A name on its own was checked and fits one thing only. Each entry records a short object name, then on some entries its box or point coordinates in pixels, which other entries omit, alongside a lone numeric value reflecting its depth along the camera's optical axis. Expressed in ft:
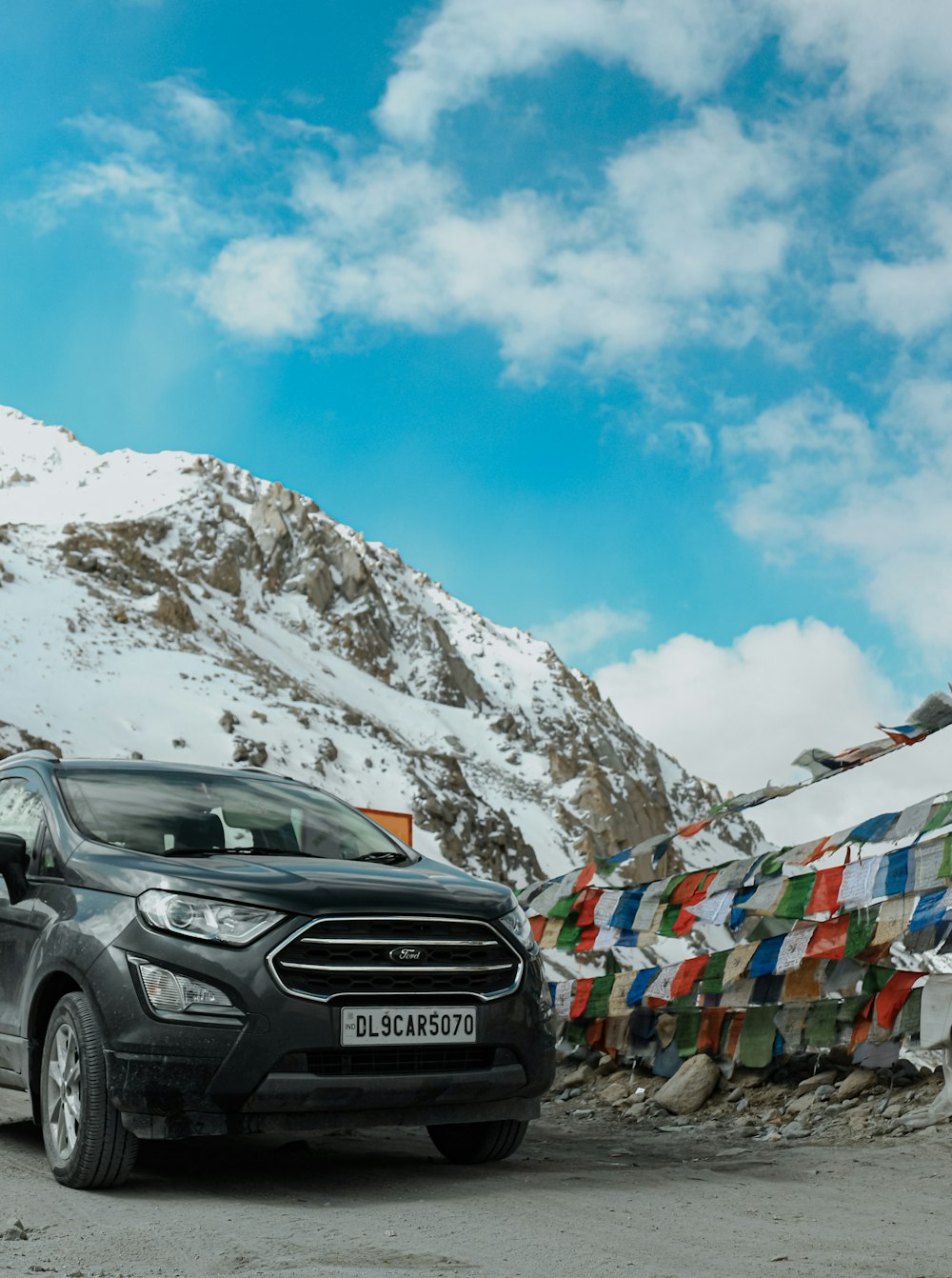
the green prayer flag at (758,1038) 23.66
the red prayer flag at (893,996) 21.43
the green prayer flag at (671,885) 26.53
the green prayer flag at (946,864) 20.20
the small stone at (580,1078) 28.53
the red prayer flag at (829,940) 22.13
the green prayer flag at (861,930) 21.58
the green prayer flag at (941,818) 21.11
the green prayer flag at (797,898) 23.06
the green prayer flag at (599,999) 28.32
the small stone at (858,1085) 22.41
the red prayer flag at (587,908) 28.91
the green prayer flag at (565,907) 29.53
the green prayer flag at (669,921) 26.45
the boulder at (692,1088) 24.59
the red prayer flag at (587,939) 28.84
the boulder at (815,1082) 23.39
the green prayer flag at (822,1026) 22.47
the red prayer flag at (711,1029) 25.03
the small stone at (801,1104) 22.63
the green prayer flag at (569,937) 29.22
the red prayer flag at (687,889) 26.03
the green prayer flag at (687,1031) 25.63
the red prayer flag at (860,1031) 21.93
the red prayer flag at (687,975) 25.14
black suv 14.60
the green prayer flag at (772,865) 24.26
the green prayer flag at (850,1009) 22.12
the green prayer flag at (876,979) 21.80
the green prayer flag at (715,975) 24.56
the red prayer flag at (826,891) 22.38
